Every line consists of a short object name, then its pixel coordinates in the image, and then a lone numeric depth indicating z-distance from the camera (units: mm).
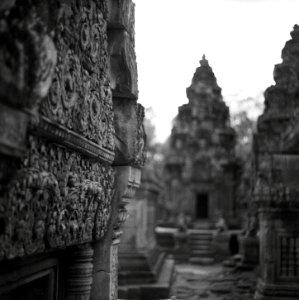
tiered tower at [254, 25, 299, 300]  8945
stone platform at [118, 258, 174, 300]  9367
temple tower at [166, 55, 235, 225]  26000
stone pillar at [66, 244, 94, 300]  3963
